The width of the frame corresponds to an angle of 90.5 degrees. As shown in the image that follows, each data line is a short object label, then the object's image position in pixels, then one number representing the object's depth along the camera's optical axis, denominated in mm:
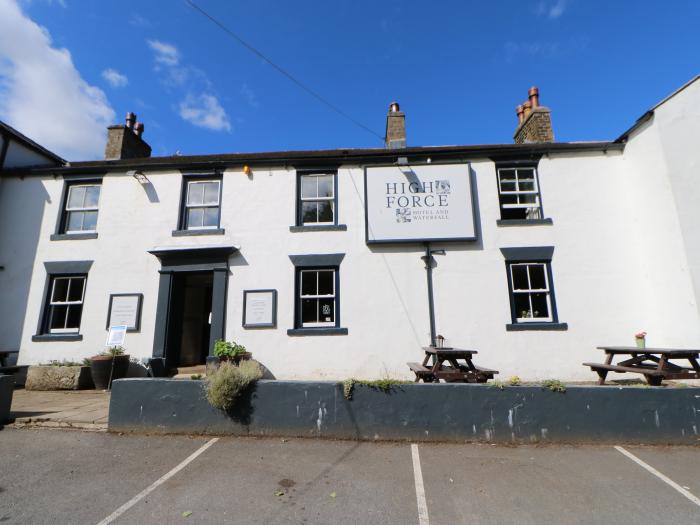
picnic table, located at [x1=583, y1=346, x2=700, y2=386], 5770
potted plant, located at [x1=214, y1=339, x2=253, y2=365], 8281
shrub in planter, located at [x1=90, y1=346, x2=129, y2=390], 8328
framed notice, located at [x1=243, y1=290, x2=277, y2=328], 8961
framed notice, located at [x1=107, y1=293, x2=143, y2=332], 9094
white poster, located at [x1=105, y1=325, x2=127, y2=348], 8211
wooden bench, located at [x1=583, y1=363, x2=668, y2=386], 5859
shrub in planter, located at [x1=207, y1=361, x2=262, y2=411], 5164
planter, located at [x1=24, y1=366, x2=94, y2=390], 8416
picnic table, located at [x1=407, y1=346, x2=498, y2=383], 6066
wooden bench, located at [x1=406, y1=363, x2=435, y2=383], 6191
